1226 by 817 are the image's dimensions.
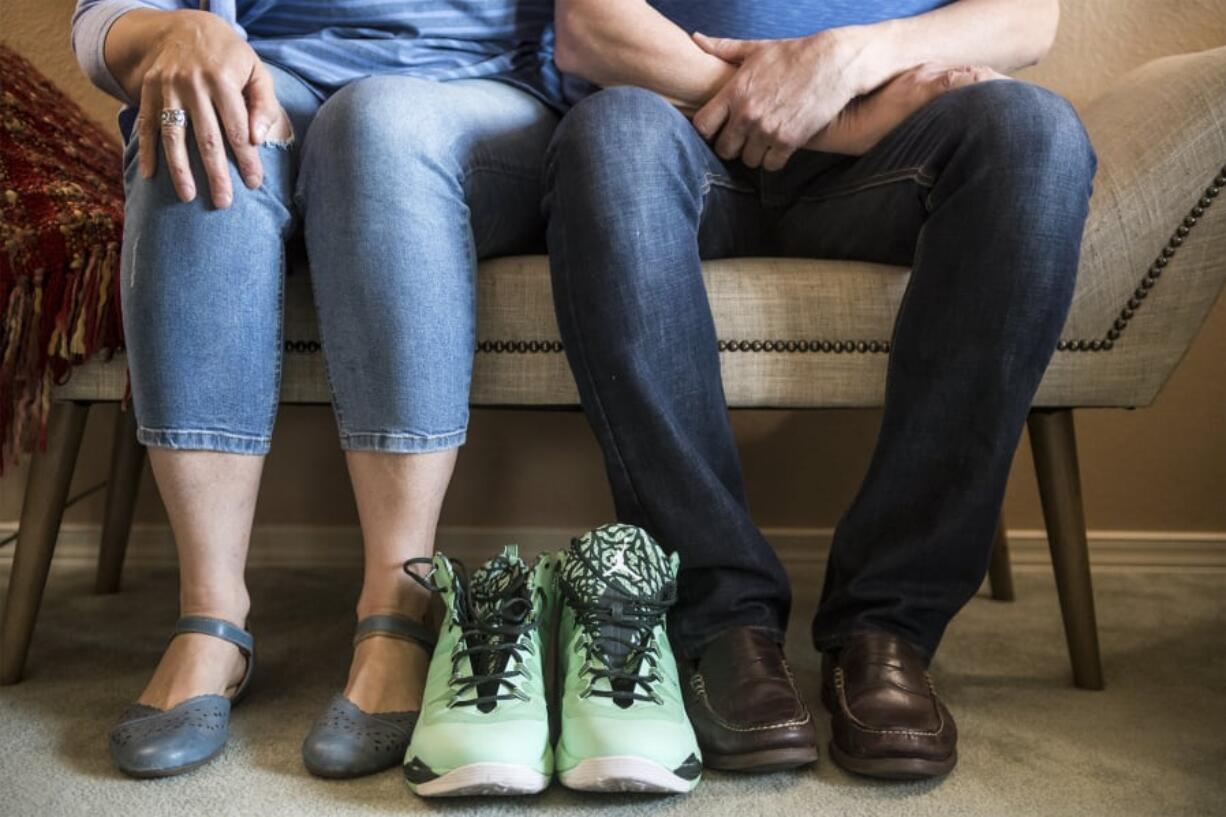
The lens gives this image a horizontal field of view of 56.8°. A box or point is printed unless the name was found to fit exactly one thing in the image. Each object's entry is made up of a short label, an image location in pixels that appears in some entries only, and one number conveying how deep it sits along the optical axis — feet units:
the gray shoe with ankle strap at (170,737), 2.63
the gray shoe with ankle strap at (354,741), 2.65
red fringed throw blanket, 3.25
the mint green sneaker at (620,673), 2.50
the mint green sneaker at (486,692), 2.48
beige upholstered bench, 3.17
